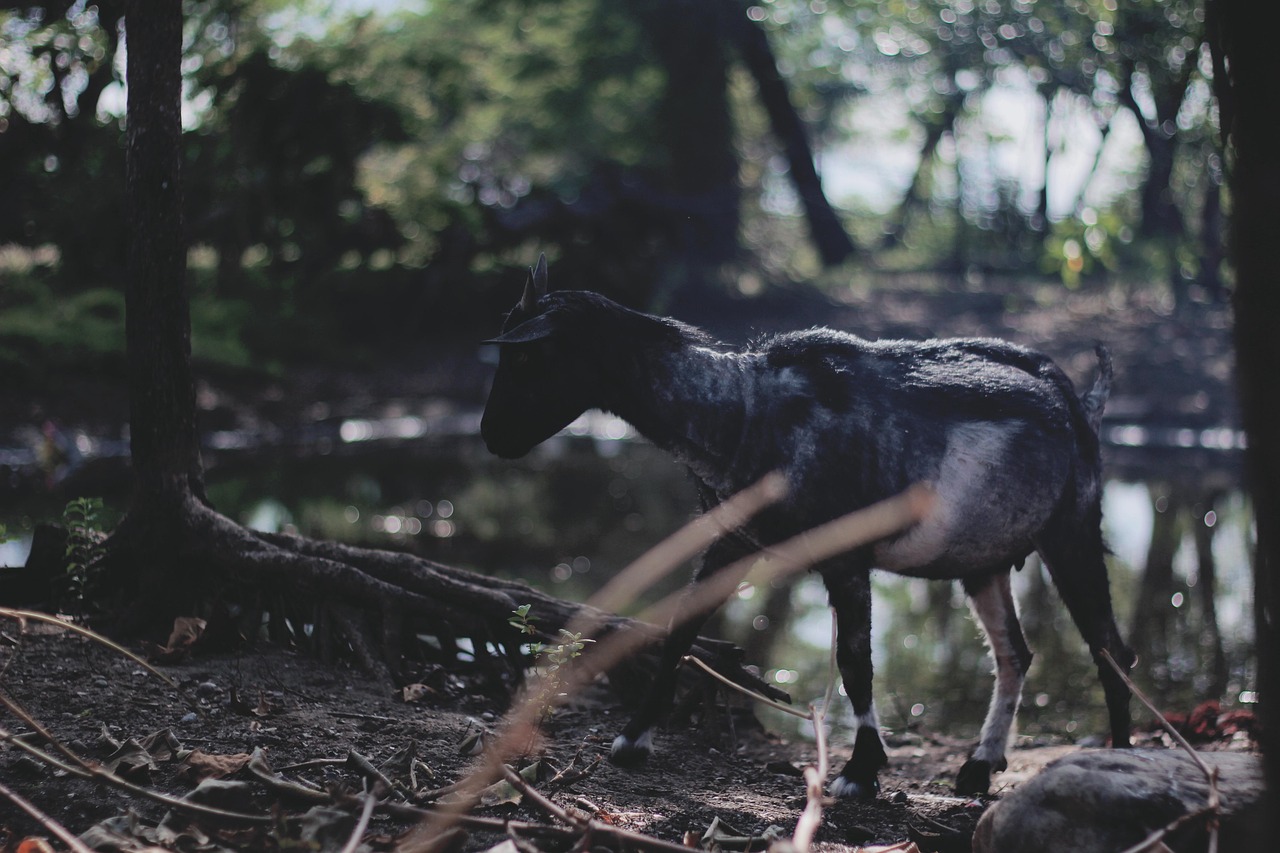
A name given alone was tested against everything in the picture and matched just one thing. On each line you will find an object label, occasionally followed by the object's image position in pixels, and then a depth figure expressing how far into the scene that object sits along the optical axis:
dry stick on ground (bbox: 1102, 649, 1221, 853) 3.65
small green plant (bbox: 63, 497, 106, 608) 6.74
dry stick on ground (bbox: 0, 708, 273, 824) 3.86
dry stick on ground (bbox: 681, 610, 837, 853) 3.42
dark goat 5.84
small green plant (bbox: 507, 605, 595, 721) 5.48
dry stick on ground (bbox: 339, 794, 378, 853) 3.61
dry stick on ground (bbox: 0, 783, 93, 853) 3.53
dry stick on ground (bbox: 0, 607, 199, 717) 4.14
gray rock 4.05
